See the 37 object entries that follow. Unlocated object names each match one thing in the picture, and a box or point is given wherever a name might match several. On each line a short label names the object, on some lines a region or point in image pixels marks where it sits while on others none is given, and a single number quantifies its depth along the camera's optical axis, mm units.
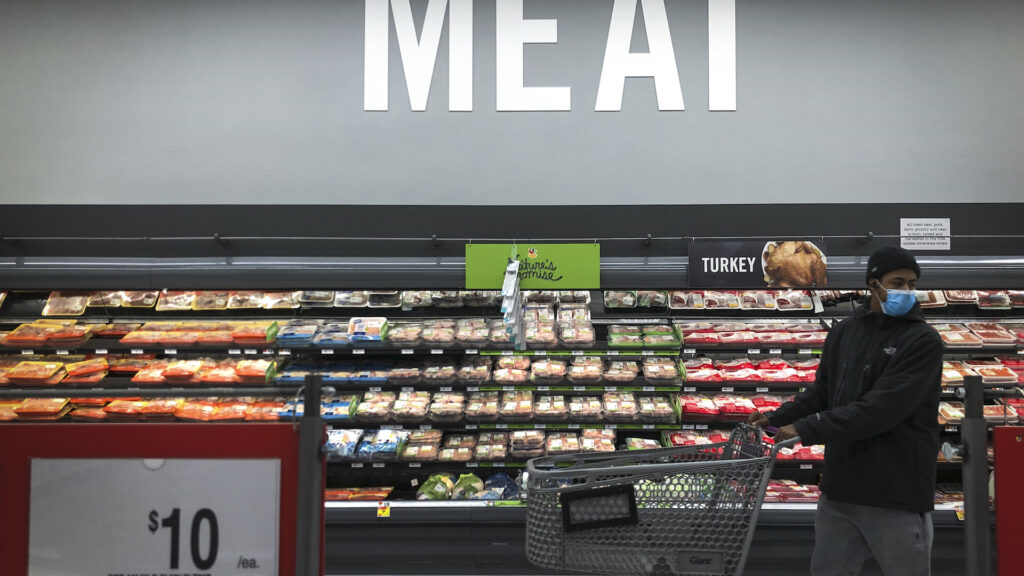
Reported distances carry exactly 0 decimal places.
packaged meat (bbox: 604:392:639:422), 3996
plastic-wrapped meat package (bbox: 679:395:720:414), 3992
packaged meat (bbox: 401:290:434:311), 4281
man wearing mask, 1950
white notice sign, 4356
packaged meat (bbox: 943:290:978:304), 4238
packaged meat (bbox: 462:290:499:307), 4270
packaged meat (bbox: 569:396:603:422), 3984
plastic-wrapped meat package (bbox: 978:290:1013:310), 4238
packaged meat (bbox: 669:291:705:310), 4367
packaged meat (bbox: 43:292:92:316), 4238
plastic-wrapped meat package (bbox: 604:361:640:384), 4055
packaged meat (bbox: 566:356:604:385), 4043
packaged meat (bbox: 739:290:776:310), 4348
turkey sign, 3963
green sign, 4012
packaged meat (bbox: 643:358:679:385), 4016
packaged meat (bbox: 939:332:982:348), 4051
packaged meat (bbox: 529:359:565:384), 4043
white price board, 1582
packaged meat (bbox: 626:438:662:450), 4074
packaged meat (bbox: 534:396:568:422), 3980
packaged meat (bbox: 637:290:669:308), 4355
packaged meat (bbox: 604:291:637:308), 4379
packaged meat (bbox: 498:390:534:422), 3980
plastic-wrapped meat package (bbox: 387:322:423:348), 4020
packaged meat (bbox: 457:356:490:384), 4008
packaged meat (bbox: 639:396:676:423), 3998
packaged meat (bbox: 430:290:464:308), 4277
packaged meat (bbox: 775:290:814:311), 4289
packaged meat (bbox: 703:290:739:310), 4344
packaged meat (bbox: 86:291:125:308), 4301
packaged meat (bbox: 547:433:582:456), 3922
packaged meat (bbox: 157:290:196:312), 4305
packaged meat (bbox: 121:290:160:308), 4305
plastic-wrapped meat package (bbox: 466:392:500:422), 3994
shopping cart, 1871
